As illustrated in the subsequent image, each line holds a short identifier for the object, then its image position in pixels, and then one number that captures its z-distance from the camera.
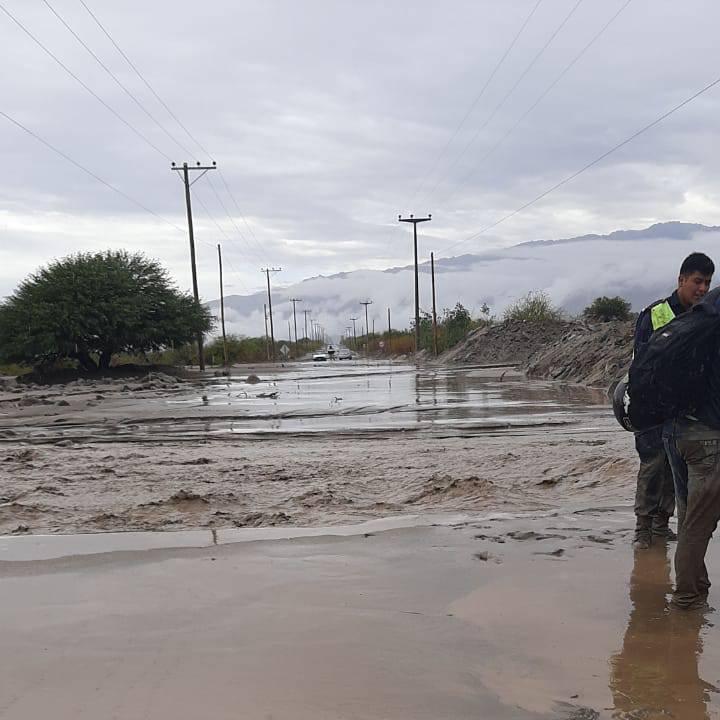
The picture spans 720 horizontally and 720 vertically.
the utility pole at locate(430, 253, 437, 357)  56.71
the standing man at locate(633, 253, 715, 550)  4.60
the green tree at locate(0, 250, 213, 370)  35.53
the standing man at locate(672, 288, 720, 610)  4.09
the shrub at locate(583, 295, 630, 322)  47.66
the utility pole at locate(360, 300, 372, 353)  138.44
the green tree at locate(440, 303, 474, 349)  60.62
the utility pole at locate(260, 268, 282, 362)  82.44
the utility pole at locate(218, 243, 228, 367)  57.88
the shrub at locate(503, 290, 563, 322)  55.75
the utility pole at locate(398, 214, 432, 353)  57.16
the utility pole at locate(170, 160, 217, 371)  41.69
